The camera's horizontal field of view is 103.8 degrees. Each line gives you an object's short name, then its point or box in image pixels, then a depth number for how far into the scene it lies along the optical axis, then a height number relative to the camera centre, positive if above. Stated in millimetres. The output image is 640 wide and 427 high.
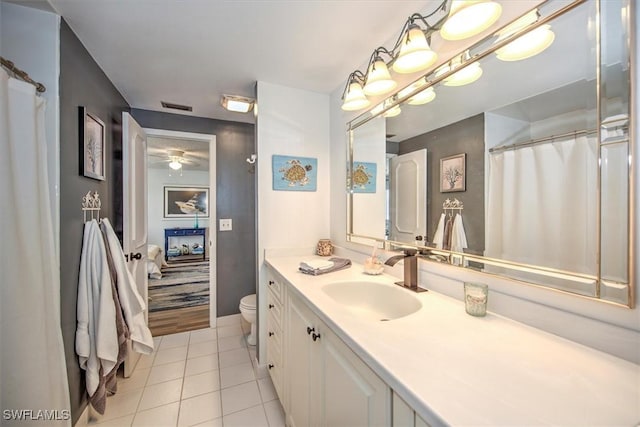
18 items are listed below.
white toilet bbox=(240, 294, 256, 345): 2257 -912
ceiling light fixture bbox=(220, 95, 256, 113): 2037 +904
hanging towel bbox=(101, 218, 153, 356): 1617 -585
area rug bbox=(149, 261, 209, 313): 3303 -1198
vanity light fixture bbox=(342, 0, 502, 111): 855 +678
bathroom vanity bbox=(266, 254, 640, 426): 485 -379
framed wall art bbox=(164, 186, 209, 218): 6020 +225
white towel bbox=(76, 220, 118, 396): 1423 -602
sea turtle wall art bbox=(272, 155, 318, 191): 1985 +309
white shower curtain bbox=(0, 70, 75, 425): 959 -247
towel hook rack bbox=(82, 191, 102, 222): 1525 +40
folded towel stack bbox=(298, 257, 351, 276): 1474 -340
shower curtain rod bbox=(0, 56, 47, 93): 980 +565
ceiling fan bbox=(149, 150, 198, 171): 4332 +1021
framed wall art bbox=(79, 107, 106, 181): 1457 +415
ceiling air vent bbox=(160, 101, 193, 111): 2375 +1017
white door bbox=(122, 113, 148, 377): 1899 +60
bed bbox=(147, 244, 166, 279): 4327 -942
